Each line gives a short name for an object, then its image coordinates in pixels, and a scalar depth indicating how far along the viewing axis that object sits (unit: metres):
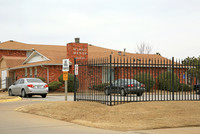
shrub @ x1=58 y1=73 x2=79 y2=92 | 34.72
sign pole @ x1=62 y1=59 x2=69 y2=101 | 17.86
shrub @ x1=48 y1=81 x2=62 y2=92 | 34.84
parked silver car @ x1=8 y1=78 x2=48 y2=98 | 25.19
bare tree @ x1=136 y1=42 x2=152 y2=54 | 75.69
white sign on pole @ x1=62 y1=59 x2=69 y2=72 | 17.84
